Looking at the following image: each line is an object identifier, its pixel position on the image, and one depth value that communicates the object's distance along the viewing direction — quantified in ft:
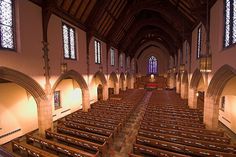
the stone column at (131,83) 108.33
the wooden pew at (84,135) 25.17
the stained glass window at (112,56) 69.78
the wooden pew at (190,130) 25.81
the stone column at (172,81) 98.76
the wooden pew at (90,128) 28.18
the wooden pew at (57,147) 19.78
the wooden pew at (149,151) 19.25
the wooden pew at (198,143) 20.57
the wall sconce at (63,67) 32.19
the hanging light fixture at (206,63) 21.34
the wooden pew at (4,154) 14.73
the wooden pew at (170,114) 36.78
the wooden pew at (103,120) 32.56
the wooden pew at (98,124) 29.89
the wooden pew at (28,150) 19.19
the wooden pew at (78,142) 21.98
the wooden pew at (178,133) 24.47
